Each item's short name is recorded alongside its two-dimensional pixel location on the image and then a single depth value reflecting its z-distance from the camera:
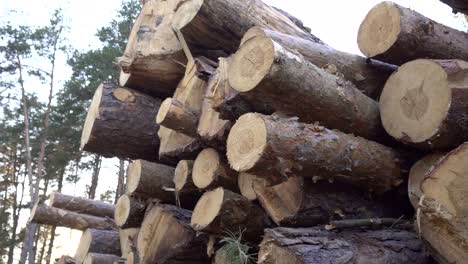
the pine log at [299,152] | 2.28
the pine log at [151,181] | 3.65
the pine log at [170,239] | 3.37
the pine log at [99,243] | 4.90
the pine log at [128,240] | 4.03
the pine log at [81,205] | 6.25
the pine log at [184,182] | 3.44
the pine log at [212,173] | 3.11
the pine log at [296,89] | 2.44
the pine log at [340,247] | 2.19
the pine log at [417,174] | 2.54
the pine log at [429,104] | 2.32
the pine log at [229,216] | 2.89
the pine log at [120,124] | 4.00
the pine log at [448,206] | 2.04
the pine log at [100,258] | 4.42
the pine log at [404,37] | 2.75
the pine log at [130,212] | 3.82
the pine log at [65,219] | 6.07
